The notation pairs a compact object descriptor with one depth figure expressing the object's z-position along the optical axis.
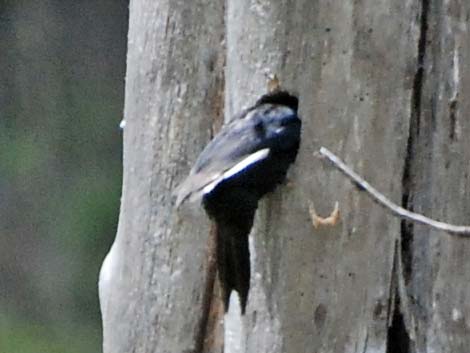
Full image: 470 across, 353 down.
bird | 7.44
